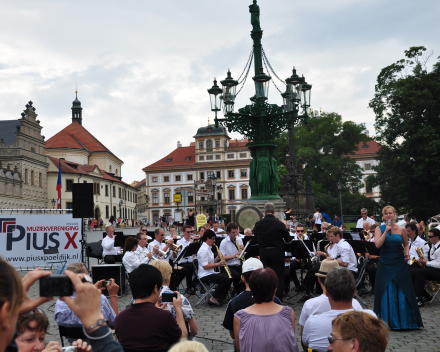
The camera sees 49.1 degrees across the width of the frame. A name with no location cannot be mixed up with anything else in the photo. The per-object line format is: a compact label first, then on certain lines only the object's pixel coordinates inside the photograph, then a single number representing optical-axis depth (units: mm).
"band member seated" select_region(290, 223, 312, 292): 10805
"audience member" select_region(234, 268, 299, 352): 3758
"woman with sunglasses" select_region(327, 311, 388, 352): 2434
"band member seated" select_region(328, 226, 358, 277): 9188
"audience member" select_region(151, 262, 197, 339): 4586
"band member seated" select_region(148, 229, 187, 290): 10793
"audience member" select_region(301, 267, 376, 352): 3975
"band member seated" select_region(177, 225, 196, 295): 11398
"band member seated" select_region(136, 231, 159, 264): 9769
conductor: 8805
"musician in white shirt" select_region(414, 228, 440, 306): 9305
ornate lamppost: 16391
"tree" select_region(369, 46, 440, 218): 33125
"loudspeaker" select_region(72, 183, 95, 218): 12828
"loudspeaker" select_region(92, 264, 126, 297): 11195
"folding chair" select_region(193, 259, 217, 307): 9648
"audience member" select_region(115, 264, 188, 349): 3570
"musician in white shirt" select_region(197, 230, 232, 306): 9766
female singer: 7086
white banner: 13336
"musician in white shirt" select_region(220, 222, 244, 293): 10598
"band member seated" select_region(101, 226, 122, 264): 12711
